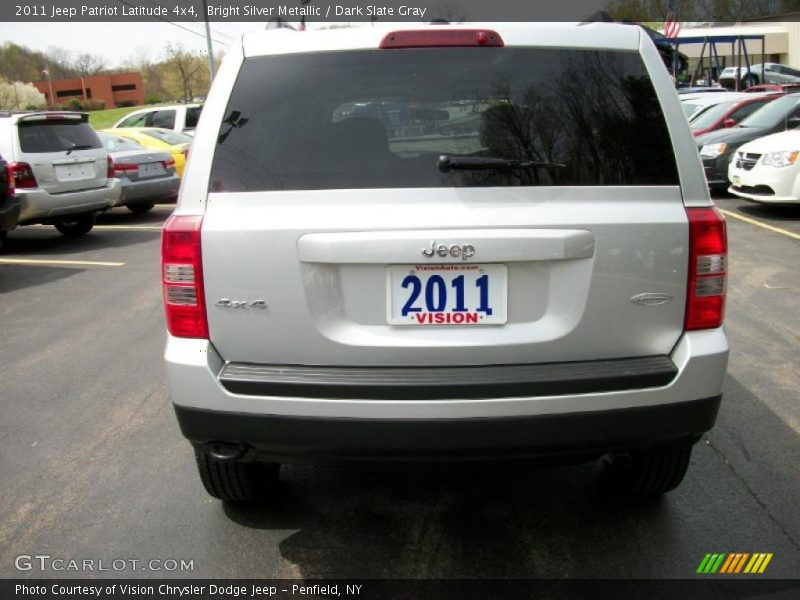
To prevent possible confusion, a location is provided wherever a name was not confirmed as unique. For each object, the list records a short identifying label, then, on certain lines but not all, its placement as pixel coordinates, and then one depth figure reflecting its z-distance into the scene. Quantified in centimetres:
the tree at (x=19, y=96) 6850
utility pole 2864
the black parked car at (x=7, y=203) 819
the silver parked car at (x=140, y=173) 1150
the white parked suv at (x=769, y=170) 966
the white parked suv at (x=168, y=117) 1662
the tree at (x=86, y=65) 9125
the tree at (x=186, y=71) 6494
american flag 2733
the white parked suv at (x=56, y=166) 909
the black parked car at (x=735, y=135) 1203
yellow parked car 1353
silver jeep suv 229
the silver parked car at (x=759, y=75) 3536
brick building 10319
